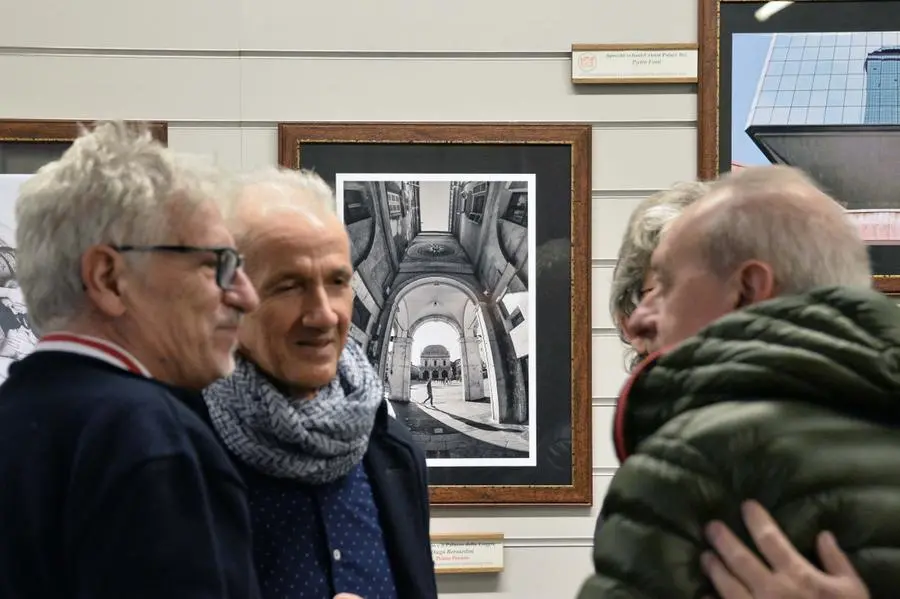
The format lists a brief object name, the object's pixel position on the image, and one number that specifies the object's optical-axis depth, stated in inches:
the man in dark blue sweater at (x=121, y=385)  73.9
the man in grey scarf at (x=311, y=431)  101.3
